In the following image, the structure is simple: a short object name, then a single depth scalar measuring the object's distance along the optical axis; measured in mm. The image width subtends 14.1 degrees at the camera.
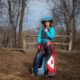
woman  9477
